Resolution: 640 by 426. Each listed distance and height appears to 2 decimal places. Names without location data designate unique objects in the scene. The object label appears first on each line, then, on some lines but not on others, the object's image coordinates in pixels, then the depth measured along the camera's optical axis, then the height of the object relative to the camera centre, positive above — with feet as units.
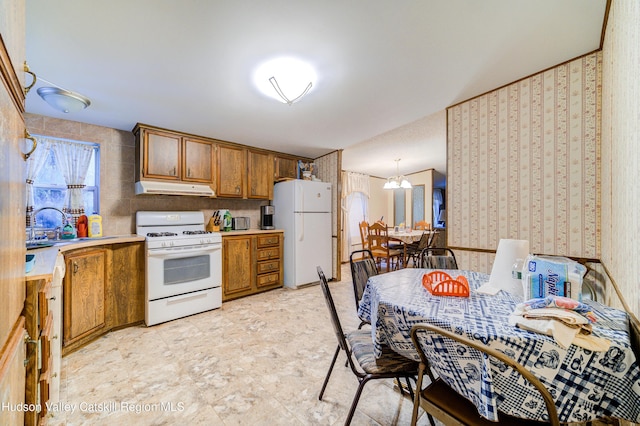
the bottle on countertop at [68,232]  8.42 -0.71
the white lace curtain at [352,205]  20.49 +0.58
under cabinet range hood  9.54 +0.95
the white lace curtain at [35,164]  8.25 +1.64
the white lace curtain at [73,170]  9.00 +1.54
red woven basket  4.13 -1.31
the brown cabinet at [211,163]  9.77 +2.29
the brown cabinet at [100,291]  6.95 -2.59
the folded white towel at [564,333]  2.47 -1.31
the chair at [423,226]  20.51 -1.23
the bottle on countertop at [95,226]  9.02 -0.54
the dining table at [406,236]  15.25 -1.56
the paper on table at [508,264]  4.23 -0.94
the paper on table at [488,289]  4.22 -1.38
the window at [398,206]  24.71 +0.55
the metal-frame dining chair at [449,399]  2.38 -2.48
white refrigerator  12.83 -0.79
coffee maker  13.53 -0.32
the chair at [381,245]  15.48 -2.27
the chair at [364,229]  17.69 -1.32
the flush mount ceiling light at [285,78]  6.00 +3.55
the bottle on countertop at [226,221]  12.19 -0.49
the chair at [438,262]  7.04 -1.48
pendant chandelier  18.06 +2.12
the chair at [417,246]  16.02 -2.34
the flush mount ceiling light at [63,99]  5.99 +2.89
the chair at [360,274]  6.20 -1.61
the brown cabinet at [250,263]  11.14 -2.56
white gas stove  8.79 -2.16
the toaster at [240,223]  12.73 -0.62
